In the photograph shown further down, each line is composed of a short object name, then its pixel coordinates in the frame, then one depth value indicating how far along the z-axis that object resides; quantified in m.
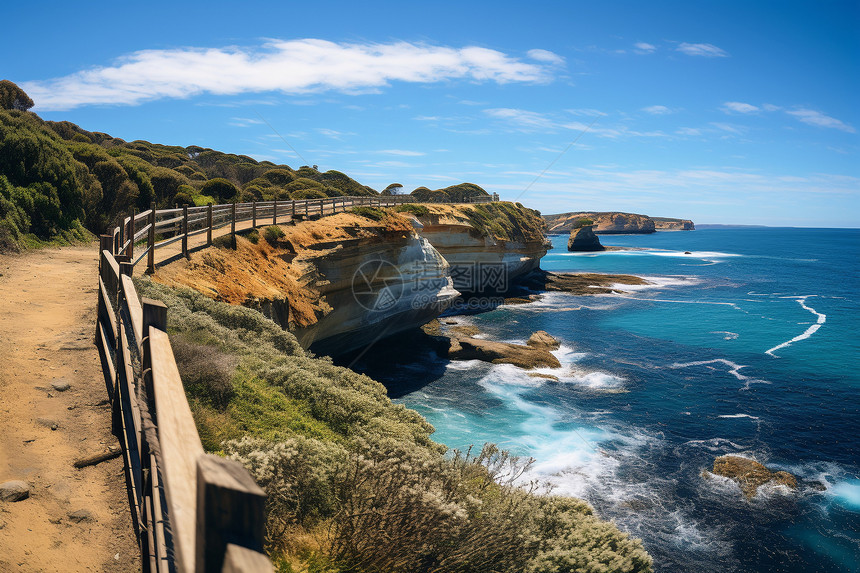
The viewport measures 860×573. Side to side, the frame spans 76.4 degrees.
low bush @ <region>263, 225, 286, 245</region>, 20.86
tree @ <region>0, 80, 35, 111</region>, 32.92
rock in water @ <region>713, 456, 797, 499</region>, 16.70
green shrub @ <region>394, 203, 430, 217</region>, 40.07
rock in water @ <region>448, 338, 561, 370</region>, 28.38
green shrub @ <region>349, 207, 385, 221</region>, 28.95
